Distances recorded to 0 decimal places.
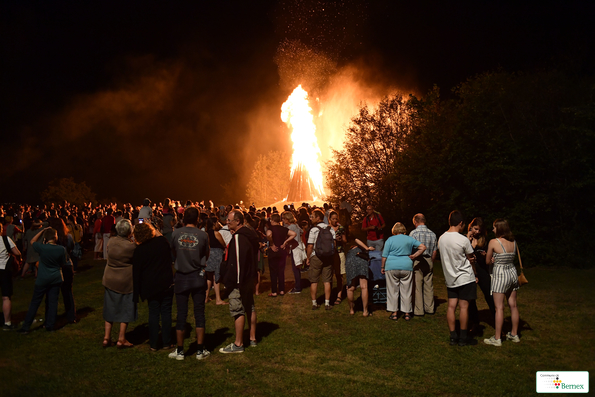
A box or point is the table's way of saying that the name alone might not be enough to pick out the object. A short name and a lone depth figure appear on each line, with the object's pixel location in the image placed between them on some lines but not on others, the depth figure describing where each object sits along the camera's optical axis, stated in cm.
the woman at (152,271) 649
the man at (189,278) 642
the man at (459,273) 678
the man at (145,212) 1578
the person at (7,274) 788
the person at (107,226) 1625
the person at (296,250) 1035
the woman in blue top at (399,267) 809
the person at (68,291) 835
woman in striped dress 675
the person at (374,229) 984
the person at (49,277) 774
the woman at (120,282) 701
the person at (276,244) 1031
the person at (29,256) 1279
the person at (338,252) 960
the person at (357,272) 877
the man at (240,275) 655
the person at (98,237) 1717
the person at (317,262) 930
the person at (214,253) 950
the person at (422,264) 864
